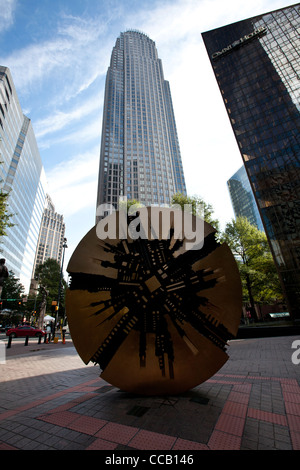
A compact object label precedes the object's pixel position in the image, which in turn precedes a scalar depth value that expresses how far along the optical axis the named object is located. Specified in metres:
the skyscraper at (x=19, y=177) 58.78
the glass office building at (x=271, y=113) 29.30
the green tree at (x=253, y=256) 26.41
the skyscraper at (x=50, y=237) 131.62
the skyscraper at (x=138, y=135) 89.56
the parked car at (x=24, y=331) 23.59
